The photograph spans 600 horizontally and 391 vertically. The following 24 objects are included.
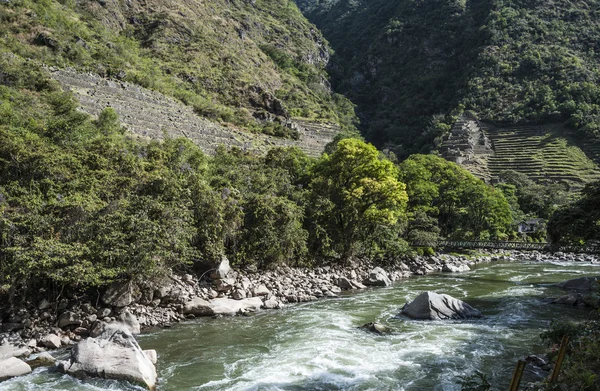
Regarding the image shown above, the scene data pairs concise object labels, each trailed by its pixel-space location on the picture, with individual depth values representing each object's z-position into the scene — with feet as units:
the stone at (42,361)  39.02
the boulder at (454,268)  111.02
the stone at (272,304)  64.80
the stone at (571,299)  66.13
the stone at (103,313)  51.13
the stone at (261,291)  68.80
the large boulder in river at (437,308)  57.77
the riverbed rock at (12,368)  36.01
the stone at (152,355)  39.95
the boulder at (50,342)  44.21
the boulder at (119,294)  53.52
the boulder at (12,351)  39.64
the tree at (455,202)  149.38
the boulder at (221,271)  69.28
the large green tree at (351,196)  92.32
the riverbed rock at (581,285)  75.10
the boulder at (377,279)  86.69
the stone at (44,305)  49.21
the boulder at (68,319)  48.29
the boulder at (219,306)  58.85
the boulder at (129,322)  49.52
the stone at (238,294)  65.89
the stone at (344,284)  81.71
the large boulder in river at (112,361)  35.27
